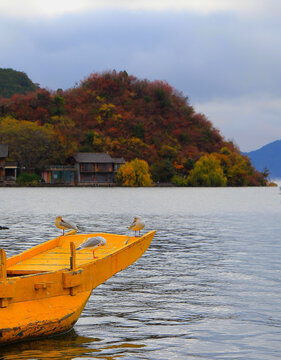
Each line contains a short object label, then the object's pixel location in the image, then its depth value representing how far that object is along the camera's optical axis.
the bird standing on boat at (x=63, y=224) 16.67
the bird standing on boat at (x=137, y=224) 16.89
